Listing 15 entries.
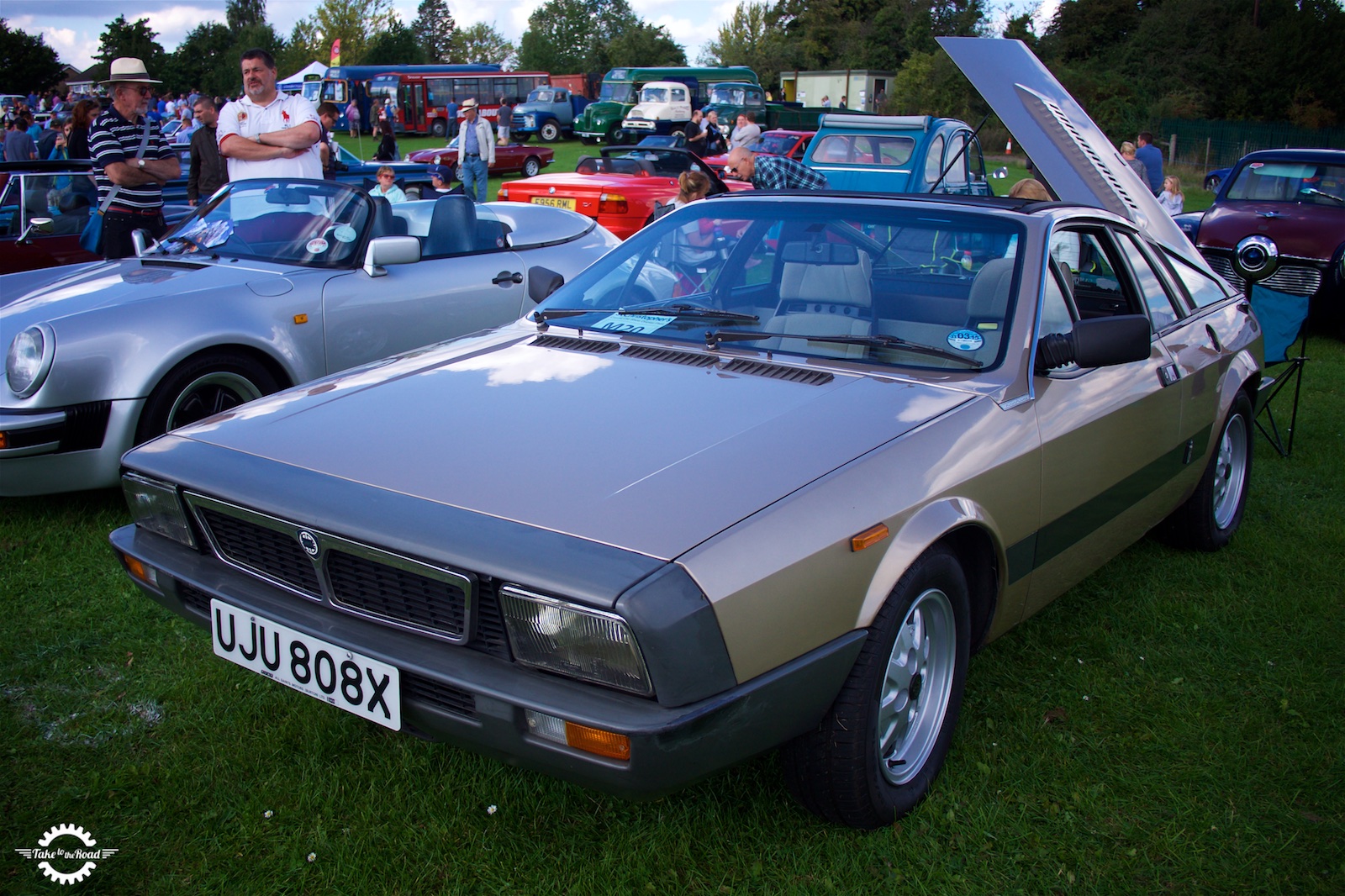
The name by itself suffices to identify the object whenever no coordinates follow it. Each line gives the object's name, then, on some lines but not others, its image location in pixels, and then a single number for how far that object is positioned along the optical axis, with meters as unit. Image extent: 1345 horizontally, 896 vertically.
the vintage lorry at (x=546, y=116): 35.41
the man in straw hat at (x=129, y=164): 5.88
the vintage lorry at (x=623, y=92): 33.25
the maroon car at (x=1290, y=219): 8.30
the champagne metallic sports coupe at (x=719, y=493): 1.81
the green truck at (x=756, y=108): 30.94
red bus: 37.56
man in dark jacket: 8.11
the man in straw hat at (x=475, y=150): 14.88
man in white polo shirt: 5.77
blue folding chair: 5.29
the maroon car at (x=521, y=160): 24.48
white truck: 31.05
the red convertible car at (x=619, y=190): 10.50
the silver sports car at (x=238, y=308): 3.85
